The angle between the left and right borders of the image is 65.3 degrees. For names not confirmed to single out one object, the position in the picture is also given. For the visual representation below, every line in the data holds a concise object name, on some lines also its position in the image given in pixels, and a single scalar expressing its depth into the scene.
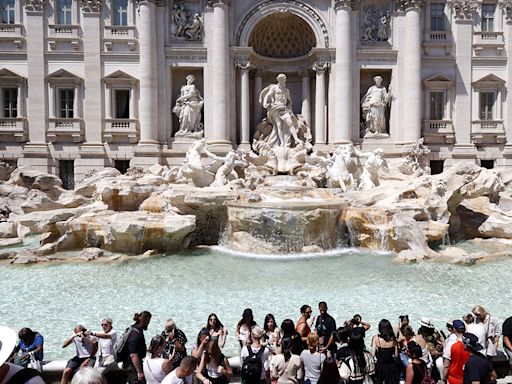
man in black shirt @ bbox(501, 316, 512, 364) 4.28
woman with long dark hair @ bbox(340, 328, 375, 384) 3.94
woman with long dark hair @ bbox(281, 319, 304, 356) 3.98
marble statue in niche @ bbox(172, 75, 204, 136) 18.25
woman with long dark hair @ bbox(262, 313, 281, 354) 4.31
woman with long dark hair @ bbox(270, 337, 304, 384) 3.57
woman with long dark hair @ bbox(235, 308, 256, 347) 4.44
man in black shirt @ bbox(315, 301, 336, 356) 4.45
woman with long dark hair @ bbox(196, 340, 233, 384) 3.83
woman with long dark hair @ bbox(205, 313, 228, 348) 4.57
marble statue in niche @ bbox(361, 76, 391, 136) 18.52
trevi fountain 7.16
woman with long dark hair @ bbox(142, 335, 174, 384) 3.57
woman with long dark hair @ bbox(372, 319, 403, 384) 3.86
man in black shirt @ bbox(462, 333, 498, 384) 3.37
